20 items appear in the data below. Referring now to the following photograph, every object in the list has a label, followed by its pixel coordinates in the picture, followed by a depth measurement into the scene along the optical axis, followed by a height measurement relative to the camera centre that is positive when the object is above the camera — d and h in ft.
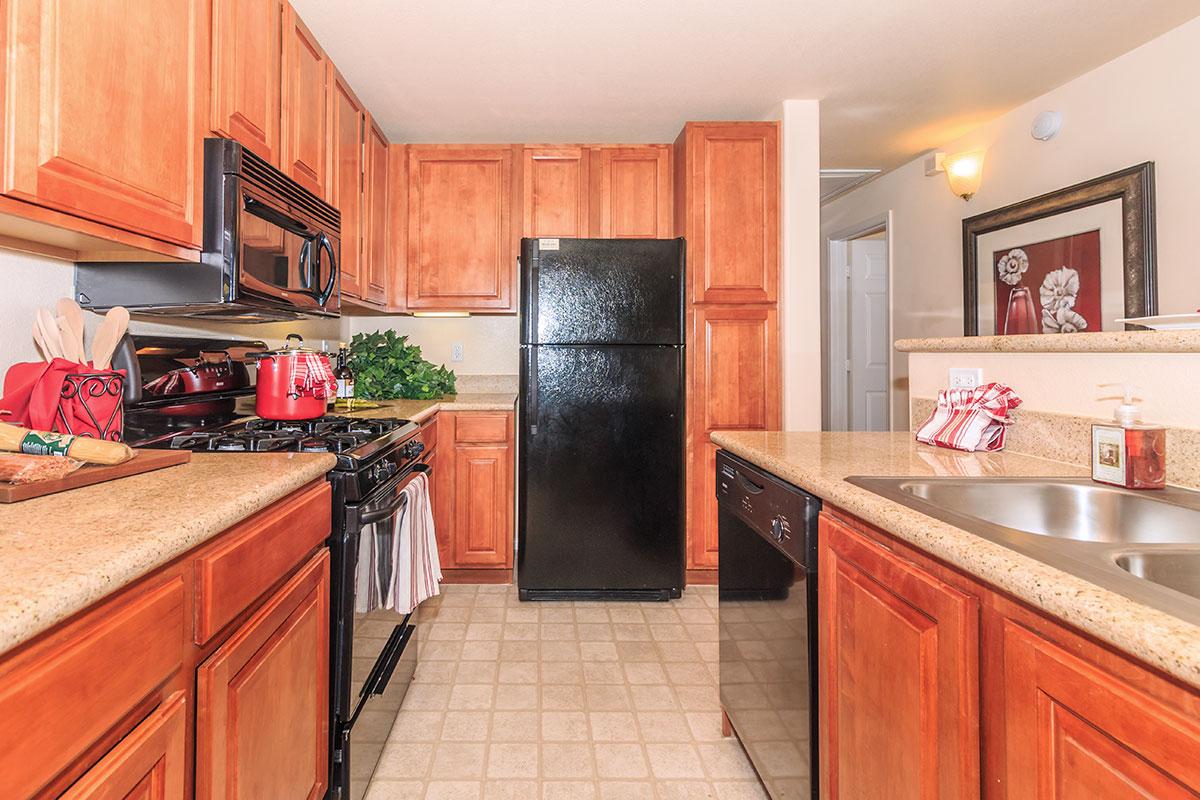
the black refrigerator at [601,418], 8.95 -0.12
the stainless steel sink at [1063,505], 3.25 -0.57
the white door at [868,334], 14.49 +1.86
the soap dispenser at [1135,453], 3.46 -0.25
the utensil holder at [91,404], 3.72 +0.03
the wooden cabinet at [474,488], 9.46 -1.26
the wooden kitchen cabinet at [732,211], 9.57 +3.22
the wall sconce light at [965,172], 10.43 +4.23
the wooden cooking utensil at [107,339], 4.10 +0.48
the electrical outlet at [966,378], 5.26 +0.29
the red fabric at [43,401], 3.64 +0.05
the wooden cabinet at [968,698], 1.77 -1.10
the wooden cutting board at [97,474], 2.72 -0.35
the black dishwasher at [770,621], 3.92 -1.61
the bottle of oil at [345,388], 8.48 +0.31
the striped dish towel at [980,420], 4.82 -0.08
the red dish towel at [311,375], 5.76 +0.34
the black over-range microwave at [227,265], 4.71 +1.20
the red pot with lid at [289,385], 5.69 +0.24
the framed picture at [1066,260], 8.01 +2.32
